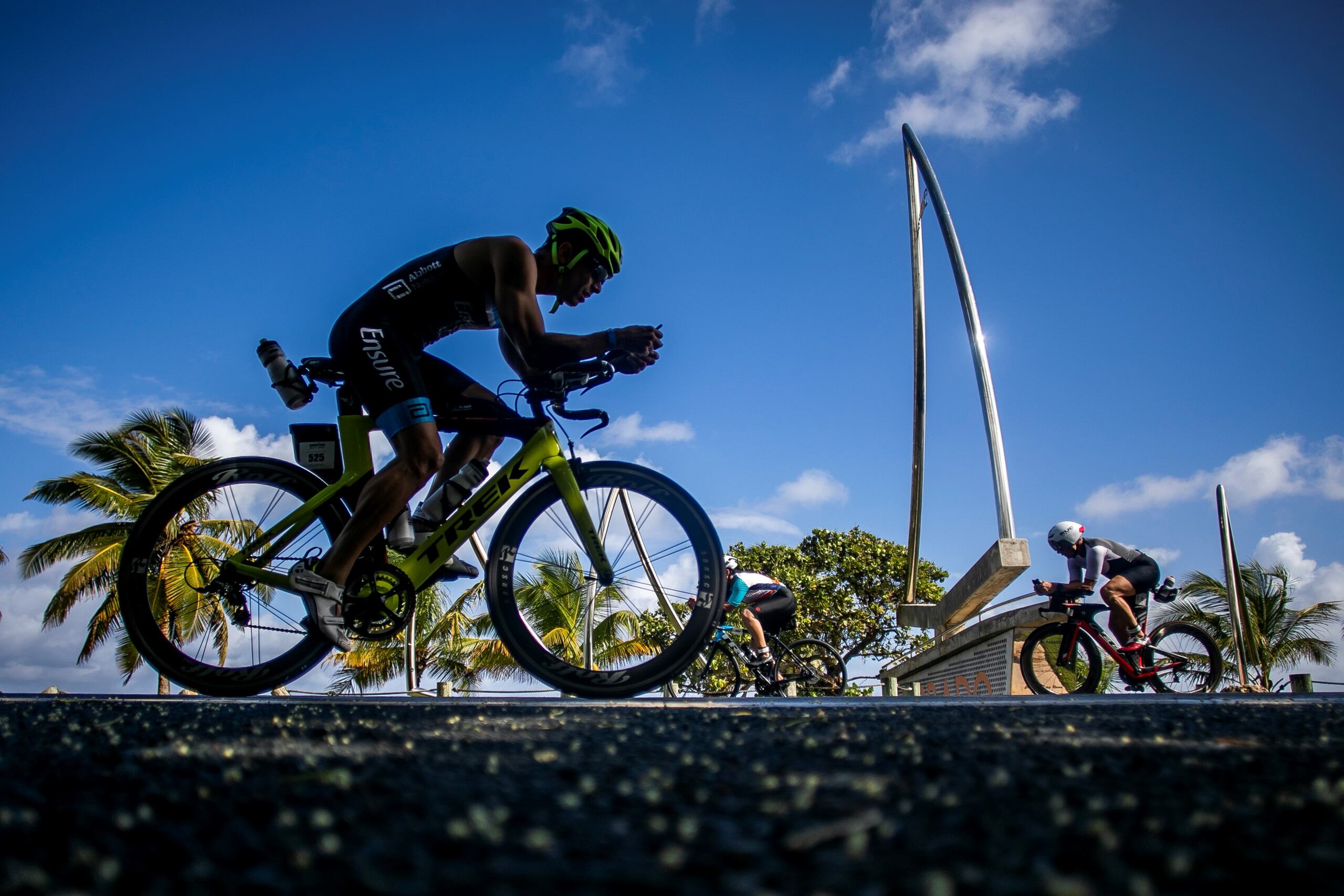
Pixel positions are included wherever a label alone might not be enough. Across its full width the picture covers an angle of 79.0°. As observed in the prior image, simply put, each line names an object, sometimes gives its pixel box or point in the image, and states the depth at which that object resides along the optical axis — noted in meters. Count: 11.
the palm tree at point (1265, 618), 28.38
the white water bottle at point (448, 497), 3.24
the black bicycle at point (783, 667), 11.29
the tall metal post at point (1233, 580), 13.38
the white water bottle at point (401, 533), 3.20
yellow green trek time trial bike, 2.99
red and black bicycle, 8.69
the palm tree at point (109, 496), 20.50
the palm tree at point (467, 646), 22.19
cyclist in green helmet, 2.96
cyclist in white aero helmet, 8.65
